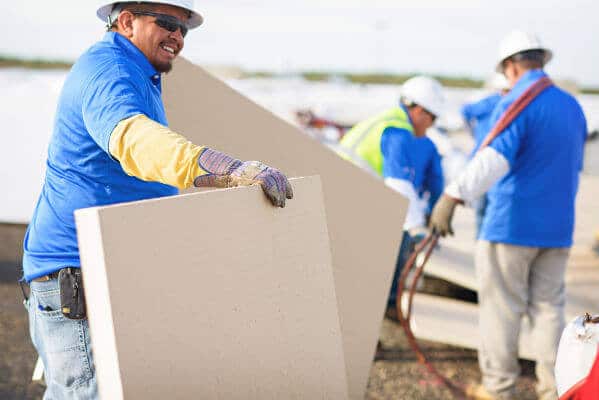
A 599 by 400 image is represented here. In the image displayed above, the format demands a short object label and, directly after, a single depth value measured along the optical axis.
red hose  3.64
